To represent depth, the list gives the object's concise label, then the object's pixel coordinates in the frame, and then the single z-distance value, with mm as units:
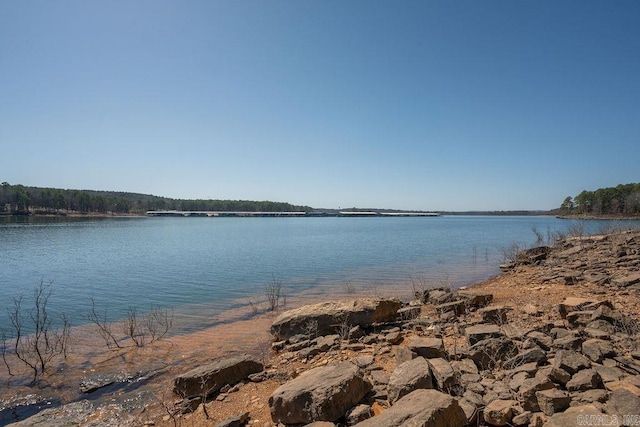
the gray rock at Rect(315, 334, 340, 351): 9373
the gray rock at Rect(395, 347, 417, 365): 6969
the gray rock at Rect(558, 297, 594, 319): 8922
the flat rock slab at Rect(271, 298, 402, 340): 10602
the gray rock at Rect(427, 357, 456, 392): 5547
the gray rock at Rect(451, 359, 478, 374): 6207
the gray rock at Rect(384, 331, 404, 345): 9276
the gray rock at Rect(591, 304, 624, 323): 7668
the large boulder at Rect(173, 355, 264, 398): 7652
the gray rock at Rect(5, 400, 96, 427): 6711
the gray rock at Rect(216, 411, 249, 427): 5786
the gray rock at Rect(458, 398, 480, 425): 4667
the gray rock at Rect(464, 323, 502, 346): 7121
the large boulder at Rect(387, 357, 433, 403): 5305
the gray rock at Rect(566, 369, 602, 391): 4945
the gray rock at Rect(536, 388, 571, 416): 4562
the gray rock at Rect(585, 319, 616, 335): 7344
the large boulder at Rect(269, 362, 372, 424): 5254
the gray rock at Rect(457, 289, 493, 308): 11531
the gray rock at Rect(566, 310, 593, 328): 8039
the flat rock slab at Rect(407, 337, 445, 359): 6996
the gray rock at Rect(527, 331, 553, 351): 6816
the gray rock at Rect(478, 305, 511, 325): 9109
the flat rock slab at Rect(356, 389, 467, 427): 4184
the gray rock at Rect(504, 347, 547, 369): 6176
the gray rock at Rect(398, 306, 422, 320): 11305
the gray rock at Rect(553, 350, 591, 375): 5317
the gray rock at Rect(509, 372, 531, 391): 5273
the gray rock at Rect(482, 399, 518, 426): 4582
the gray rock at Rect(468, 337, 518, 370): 6562
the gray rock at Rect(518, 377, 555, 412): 4777
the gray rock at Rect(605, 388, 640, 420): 4066
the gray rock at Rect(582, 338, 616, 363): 5879
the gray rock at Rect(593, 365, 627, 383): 5199
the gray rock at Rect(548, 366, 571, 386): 5180
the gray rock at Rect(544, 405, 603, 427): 4031
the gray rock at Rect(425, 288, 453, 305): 12602
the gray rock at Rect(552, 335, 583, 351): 6516
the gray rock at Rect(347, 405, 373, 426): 5066
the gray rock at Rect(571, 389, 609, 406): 4641
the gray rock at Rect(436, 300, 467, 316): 11125
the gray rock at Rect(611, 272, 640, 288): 12164
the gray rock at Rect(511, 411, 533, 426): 4504
